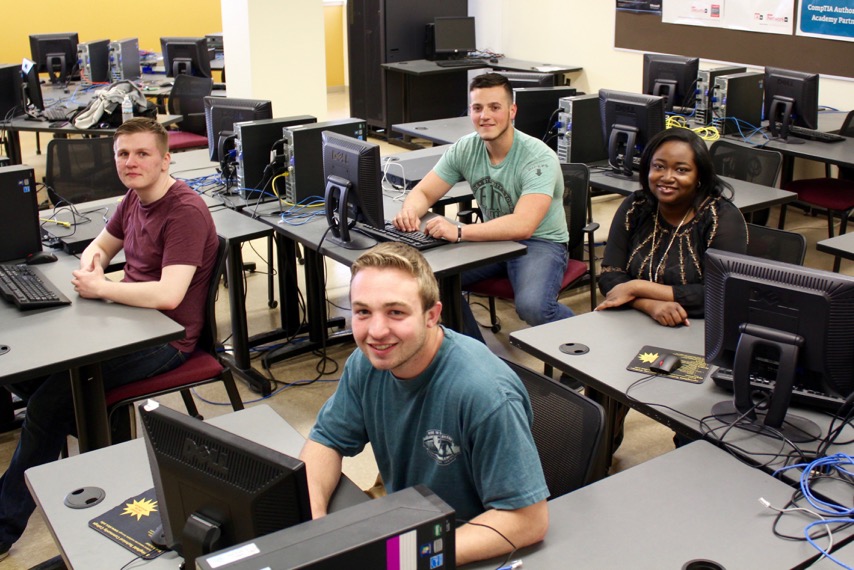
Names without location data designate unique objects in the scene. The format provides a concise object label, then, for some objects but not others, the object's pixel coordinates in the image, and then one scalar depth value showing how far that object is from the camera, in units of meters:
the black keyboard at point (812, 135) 5.23
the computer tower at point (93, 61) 7.41
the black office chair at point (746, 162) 4.25
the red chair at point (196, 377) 2.89
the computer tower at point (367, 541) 1.16
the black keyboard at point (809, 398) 2.19
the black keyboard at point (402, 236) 3.49
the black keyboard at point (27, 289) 2.90
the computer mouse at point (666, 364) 2.44
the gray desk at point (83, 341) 2.55
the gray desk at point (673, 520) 1.71
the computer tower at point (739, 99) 5.55
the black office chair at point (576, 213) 3.94
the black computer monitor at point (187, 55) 7.94
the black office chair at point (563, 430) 2.02
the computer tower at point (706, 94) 5.68
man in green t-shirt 3.62
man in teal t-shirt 1.70
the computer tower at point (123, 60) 7.58
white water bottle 5.75
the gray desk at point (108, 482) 1.76
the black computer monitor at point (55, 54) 7.60
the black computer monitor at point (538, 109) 4.92
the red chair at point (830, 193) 4.98
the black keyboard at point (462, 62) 8.27
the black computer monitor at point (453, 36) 8.32
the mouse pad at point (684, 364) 2.43
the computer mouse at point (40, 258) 3.34
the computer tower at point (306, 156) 4.01
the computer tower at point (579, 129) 4.72
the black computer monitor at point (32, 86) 6.23
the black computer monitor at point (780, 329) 2.01
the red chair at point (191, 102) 6.59
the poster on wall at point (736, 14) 6.50
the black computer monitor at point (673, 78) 5.99
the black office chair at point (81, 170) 4.50
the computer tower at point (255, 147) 4.09
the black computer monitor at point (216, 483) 1.40
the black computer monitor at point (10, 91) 6.27
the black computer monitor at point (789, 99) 5.20
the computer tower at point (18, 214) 3.19
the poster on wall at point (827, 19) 6.08
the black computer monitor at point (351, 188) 3.43
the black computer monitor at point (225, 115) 4.38
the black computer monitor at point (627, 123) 4.45
